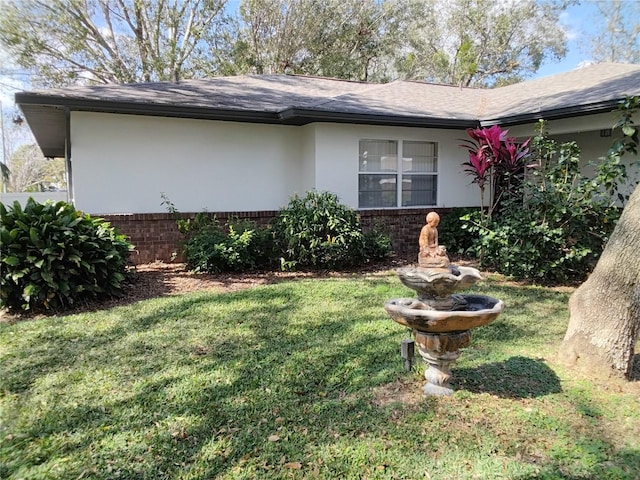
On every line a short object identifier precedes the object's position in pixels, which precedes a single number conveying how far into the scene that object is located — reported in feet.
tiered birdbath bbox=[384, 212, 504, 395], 9.77
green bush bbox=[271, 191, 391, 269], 25.14
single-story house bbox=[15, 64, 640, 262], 25.68
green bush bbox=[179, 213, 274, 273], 24.20
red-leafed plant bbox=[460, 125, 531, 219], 24.58
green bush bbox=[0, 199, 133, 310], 17.33
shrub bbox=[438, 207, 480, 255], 31.68
